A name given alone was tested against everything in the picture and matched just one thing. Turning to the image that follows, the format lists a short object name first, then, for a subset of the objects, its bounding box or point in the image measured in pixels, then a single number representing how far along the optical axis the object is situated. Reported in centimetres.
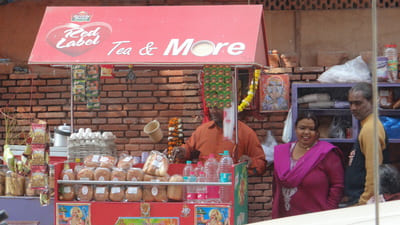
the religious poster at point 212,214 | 597
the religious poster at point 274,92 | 793
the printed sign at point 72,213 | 622
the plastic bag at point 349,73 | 732
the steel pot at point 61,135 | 757
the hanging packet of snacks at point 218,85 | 650
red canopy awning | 602
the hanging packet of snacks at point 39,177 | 651
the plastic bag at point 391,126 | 719
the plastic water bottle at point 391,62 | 725
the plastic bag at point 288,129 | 772
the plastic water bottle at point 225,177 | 599
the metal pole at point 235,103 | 661
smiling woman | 649
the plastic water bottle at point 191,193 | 606
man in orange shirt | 726
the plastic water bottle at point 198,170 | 616
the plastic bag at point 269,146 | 796
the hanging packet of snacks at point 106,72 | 694
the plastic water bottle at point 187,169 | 629
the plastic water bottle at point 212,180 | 603
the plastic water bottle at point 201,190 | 602
